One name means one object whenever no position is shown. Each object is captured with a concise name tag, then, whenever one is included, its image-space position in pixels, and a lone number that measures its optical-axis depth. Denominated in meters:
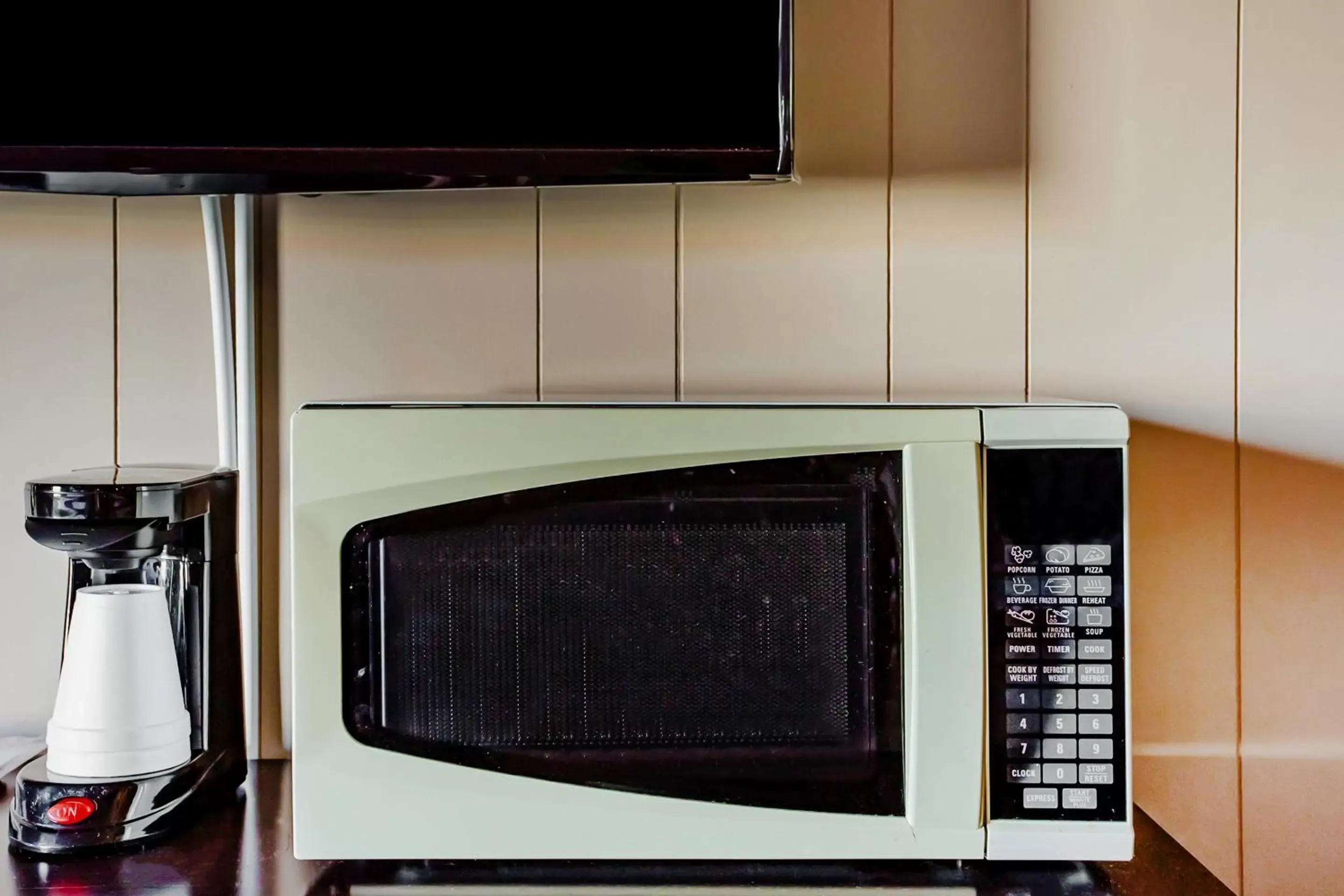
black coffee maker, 0.71
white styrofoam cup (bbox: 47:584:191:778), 0.72
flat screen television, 0.74
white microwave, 0.66
